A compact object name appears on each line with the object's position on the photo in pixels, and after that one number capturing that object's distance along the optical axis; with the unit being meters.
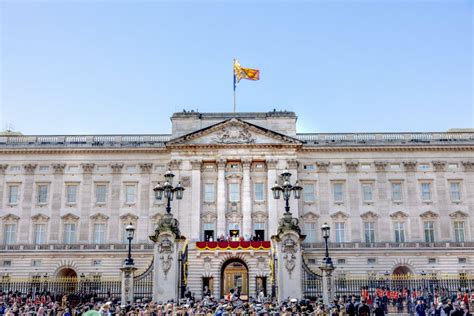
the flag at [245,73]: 55.25
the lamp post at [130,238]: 26.97
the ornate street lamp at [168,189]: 26.80
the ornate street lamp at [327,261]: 26.67
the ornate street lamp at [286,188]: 27.39
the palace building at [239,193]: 52.94
